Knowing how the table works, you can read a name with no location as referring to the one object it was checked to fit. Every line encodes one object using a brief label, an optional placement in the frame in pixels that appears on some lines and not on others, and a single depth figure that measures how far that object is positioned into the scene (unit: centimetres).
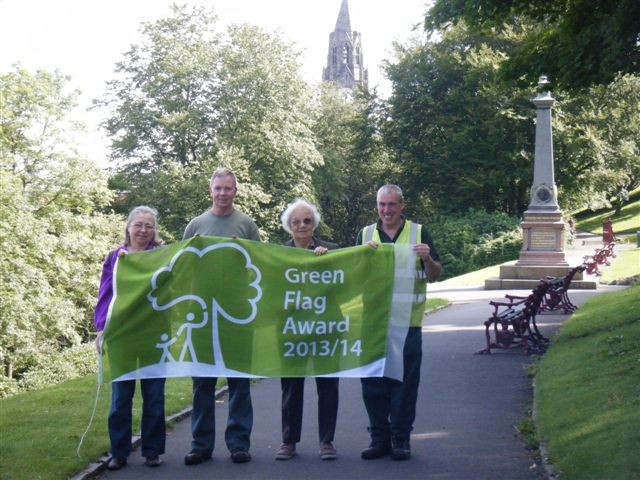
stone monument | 3198
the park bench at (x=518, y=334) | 1555
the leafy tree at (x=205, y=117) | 4947
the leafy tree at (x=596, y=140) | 5303
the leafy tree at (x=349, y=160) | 6144
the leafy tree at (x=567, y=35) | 1355
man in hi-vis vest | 795
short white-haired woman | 803
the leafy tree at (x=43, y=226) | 3422
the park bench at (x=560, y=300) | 1989
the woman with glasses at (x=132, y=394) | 784
